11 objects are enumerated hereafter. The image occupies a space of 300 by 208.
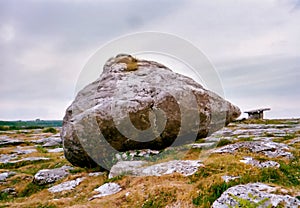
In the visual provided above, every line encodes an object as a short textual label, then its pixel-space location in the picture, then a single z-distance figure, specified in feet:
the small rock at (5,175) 61.80
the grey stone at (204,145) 59.80
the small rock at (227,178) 34.15
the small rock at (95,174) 51.08
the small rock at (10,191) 53.37
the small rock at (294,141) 62.98
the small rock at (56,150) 98.41
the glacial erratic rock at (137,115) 52.37
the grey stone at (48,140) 121.80
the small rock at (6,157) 83.63
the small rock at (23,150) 96.78
